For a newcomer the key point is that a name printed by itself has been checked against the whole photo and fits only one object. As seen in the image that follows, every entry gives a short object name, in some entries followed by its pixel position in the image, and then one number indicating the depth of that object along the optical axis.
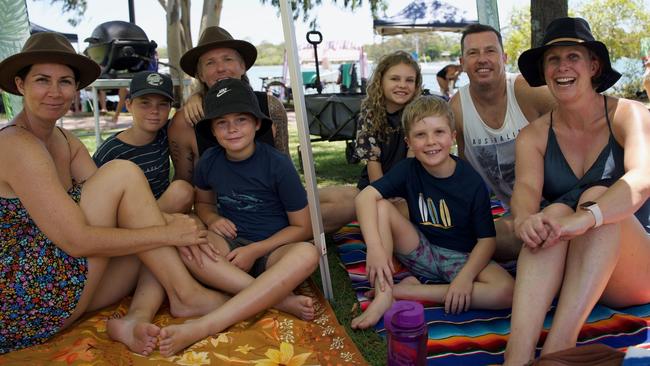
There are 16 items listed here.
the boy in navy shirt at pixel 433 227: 2.43
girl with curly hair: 3.17
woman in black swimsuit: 1.88
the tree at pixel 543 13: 5.43
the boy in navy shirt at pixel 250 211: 2.42
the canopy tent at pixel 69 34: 15.34
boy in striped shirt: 2.88
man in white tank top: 2.94
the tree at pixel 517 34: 16.73
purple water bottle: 1.64
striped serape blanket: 2.09
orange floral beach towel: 2.06
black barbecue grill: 6.42
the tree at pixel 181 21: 9.38
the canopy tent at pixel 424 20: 14.37
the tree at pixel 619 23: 15.57
